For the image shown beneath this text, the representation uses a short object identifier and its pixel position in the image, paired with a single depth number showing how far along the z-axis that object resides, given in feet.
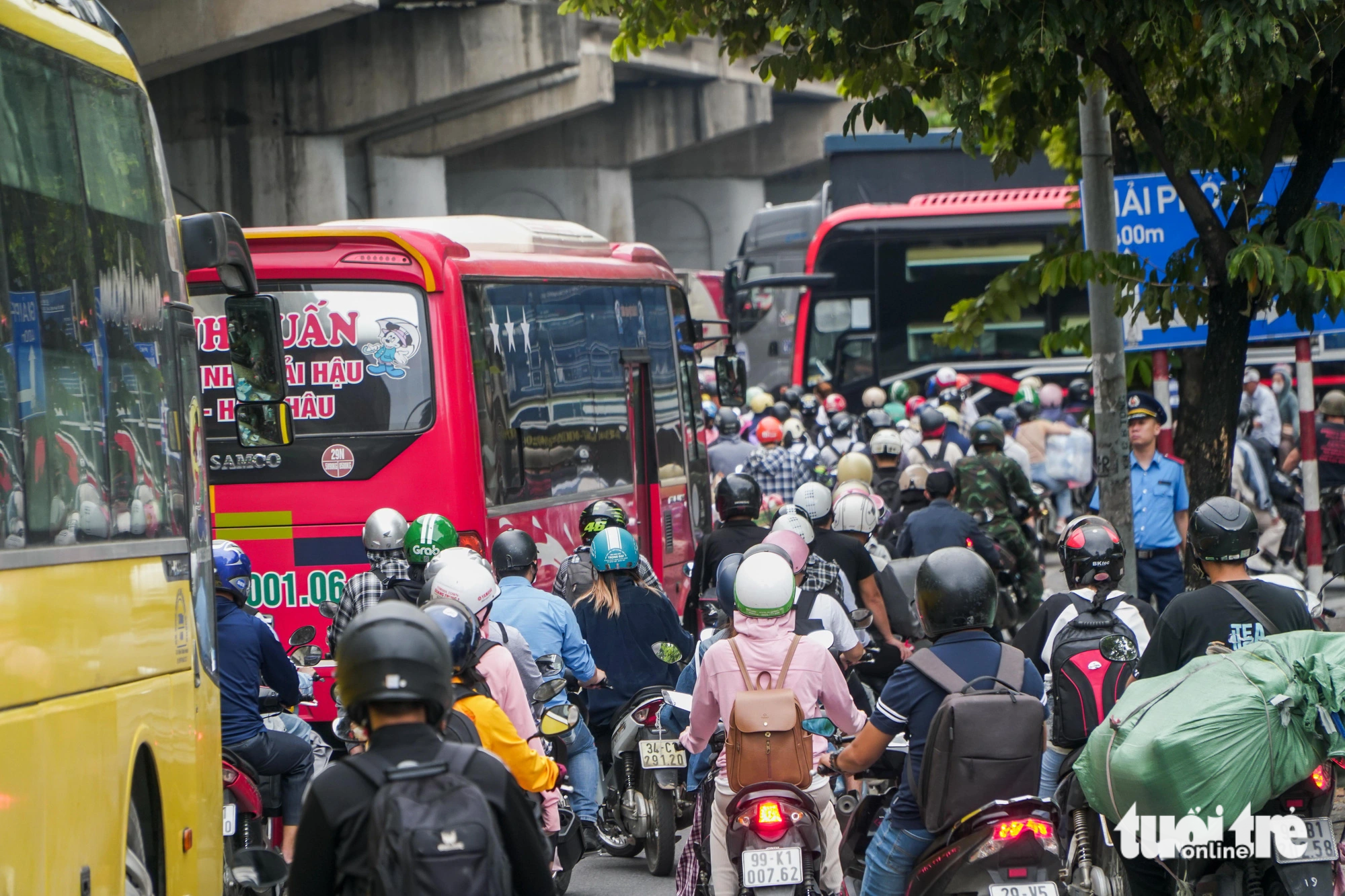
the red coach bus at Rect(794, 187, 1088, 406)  161.58
